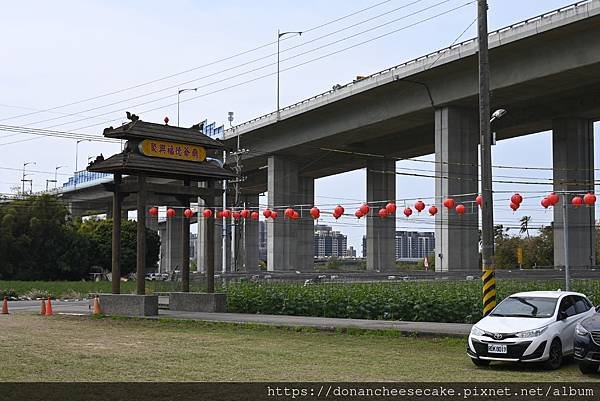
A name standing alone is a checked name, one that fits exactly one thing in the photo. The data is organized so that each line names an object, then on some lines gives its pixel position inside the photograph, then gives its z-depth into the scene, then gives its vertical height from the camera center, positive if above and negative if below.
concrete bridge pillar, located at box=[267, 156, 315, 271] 73.62 +3.42
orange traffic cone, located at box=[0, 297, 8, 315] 35.30 -2.06
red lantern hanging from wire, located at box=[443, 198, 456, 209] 36.09 +2.41
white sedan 15.91 -1.40
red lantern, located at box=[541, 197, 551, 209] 32.75 +2.19
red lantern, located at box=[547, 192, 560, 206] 32.38 +2.30
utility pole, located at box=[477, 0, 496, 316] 21.34 +2.28
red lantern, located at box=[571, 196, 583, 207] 33.02 +2.27
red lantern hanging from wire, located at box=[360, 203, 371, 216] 36.78 +2.16
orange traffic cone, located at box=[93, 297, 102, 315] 31.73 -1.82
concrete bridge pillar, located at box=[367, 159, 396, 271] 75.44 +2.73
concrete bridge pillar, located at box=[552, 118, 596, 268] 57.59 +5.80
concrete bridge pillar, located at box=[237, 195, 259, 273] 99.38 +1.52
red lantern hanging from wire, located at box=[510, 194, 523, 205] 32.19 +2.30
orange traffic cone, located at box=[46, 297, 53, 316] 33.53 -2.02
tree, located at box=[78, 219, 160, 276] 92.94 +2.00
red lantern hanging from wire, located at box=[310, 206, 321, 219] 38.44 +2.17
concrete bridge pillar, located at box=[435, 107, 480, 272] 52.66 +4.87
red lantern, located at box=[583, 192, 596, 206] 31.64 +2.26
